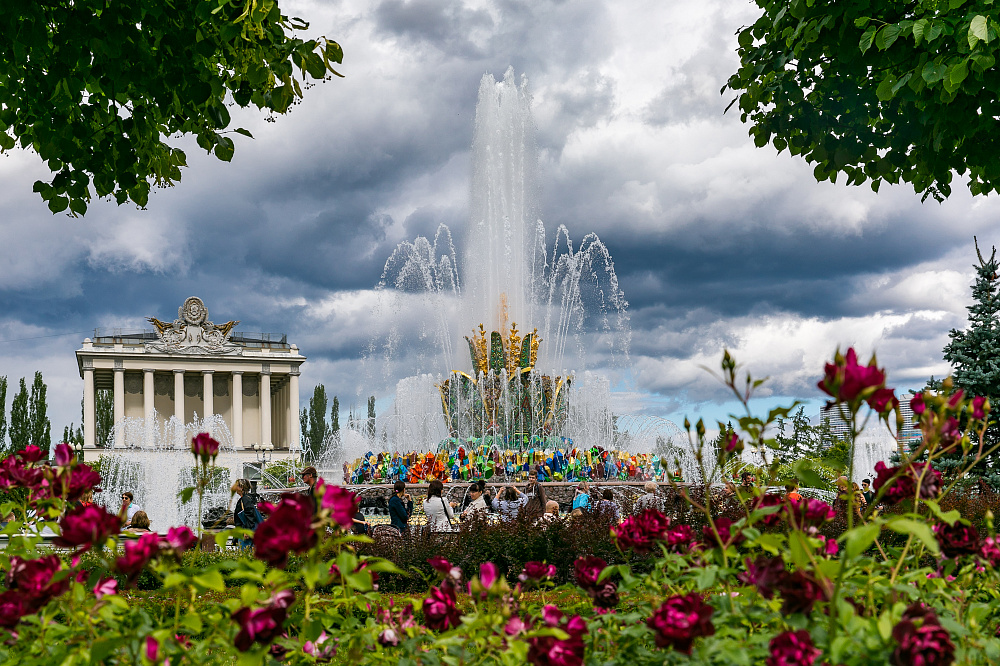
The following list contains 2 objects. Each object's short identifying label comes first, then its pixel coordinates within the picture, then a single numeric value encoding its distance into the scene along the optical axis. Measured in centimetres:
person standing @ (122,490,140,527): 987
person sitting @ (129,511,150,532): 959
